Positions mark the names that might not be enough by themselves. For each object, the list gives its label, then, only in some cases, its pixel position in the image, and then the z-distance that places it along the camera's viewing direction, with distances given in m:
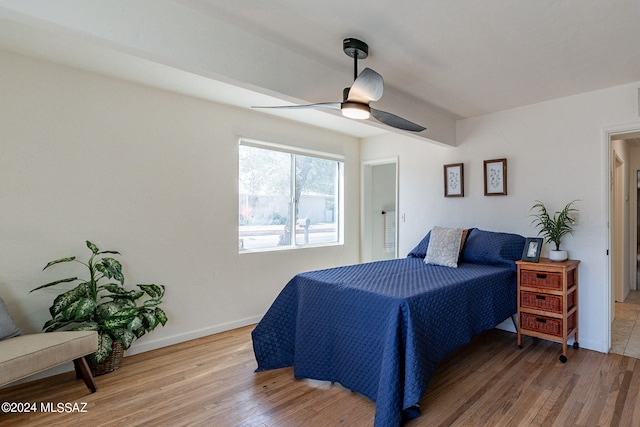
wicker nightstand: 2.79
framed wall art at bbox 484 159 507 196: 3.55
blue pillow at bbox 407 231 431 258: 3.71
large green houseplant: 2.42
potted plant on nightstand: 3.04
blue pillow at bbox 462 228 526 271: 3.18
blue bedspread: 1.89
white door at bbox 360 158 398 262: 5.07
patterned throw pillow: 3.22
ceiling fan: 1.95
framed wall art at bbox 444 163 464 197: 3.88
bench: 1.90
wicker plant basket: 2.54
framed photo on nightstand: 2.99
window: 3.82
